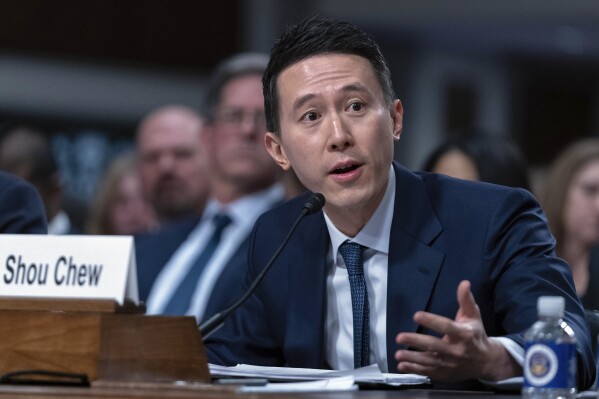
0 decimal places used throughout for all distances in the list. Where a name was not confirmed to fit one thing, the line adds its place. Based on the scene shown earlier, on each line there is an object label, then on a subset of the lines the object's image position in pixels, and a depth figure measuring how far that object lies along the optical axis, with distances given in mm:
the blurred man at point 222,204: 9102
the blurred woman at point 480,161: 7367
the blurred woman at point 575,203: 9086
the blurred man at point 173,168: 11211
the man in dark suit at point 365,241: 4754
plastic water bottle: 3564
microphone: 4121
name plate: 3809
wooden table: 3381
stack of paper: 4062
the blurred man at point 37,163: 10555
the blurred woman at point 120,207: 12187
